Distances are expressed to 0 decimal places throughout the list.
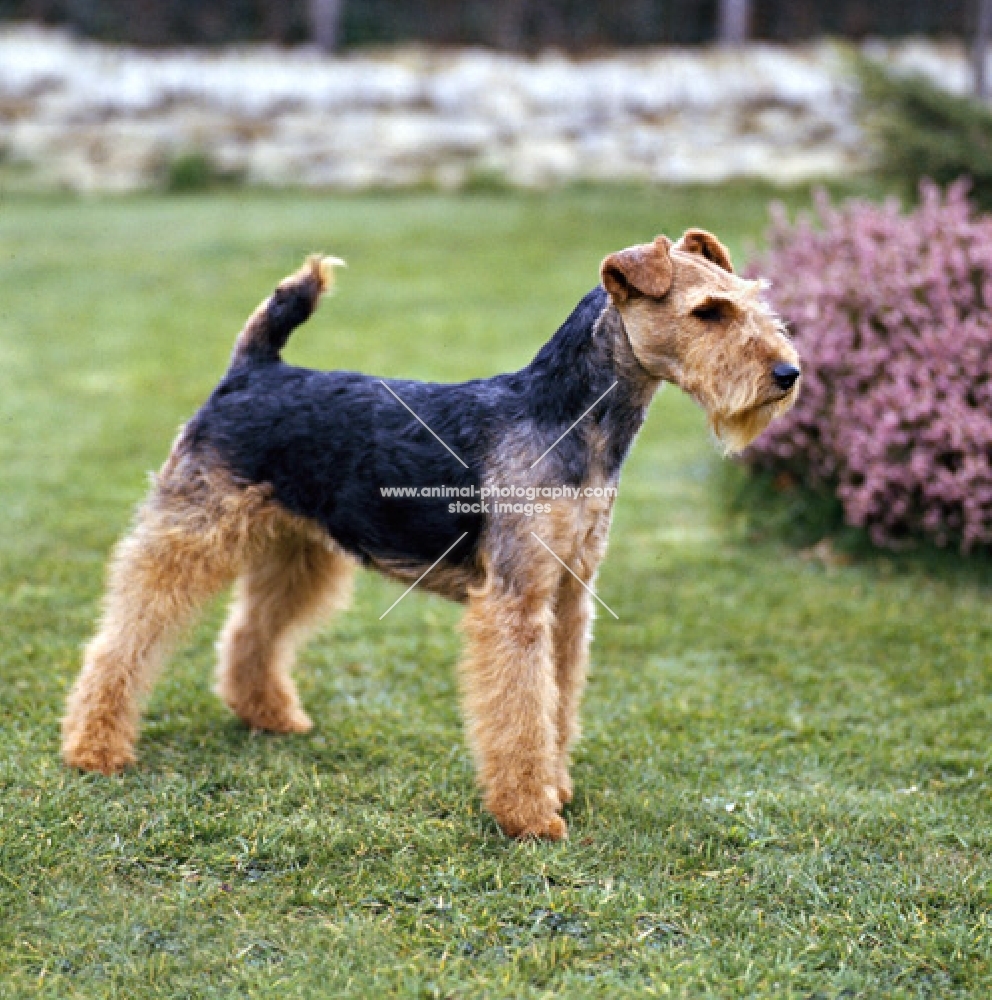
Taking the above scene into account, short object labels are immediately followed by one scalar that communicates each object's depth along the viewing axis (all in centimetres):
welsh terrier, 363
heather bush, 623
